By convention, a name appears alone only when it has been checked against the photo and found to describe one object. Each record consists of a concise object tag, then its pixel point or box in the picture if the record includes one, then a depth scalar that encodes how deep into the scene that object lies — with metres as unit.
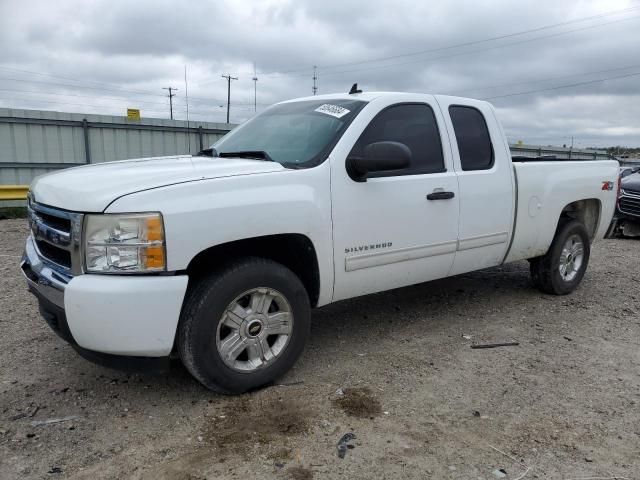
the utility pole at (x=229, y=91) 56.88
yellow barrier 11.80
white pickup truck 2.84
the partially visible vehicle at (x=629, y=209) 10.33
